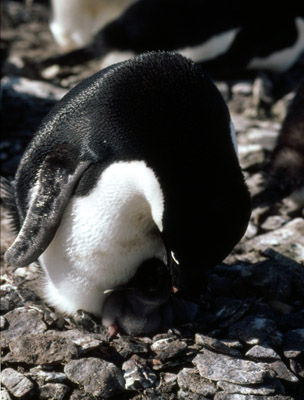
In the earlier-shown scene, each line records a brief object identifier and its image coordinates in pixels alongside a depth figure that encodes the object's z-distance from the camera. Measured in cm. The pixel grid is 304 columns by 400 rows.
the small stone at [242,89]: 890
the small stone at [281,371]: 404
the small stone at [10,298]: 470
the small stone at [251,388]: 390
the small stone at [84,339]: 425
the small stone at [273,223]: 608
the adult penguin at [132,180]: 398
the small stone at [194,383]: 396
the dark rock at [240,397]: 387
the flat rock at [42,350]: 415
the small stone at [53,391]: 389
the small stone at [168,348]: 423
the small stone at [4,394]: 387
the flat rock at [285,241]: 556
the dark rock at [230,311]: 459
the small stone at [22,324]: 437
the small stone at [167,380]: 402
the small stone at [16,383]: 390
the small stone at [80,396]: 389
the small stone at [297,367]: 412
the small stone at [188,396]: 394
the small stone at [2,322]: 447
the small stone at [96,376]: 391
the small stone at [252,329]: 439
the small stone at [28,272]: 509
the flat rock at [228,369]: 397
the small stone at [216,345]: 425
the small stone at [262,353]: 422
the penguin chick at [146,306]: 450
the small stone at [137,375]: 399
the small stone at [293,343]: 427
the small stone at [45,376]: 399
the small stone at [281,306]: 478
